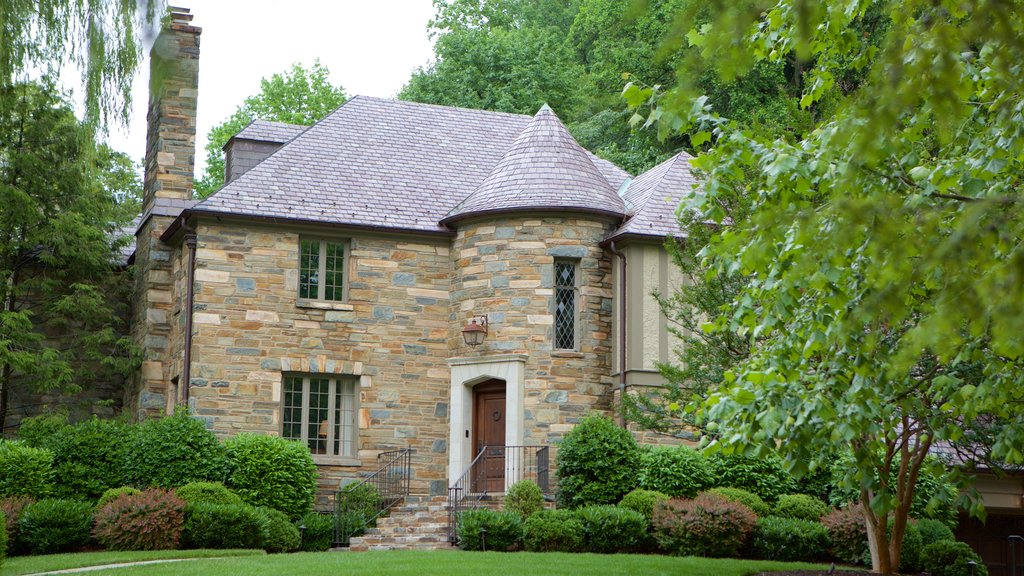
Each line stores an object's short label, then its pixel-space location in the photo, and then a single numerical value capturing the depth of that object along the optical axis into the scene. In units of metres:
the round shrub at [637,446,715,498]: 17.42
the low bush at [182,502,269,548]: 15.90
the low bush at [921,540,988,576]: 15.22
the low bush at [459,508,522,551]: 16.09
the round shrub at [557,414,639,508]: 17.30
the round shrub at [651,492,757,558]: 15.49
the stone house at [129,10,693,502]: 19.42
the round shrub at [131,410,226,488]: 17.38
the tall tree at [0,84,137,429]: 20.98
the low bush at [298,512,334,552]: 17.66
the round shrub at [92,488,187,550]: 15.46
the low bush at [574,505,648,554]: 15.88
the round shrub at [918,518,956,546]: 15.82
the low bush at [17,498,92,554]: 15.55
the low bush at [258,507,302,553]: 16.81
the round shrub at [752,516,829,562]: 15.73
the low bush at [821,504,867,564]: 15.90
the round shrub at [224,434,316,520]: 17.77
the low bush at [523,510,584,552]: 15.86
